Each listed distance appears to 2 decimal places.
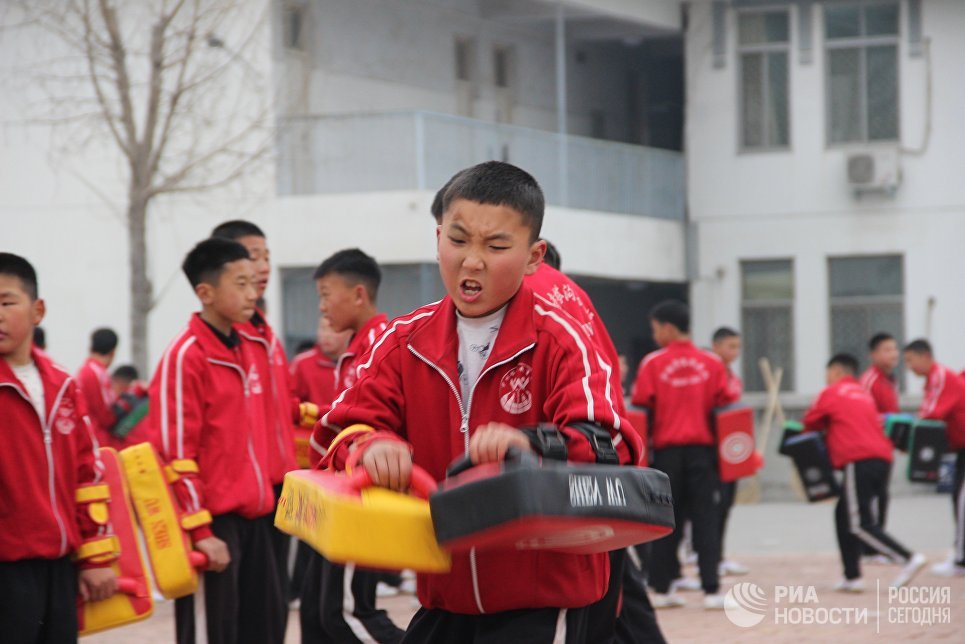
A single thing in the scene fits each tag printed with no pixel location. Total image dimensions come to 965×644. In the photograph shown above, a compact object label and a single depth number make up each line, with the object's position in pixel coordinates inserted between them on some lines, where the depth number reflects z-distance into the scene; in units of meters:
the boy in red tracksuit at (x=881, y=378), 14.42
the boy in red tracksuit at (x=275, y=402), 6.86
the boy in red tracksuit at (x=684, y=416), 11.28
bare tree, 15.99
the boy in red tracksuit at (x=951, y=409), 12.58
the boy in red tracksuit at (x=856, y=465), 11.47
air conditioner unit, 24.03
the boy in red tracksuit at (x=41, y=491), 5.39
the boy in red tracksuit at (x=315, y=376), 10.20
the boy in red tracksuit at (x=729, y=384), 12.70
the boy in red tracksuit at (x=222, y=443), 6.43
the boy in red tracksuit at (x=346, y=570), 6.53
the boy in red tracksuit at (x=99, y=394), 12.41
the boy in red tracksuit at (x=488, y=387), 3.97
